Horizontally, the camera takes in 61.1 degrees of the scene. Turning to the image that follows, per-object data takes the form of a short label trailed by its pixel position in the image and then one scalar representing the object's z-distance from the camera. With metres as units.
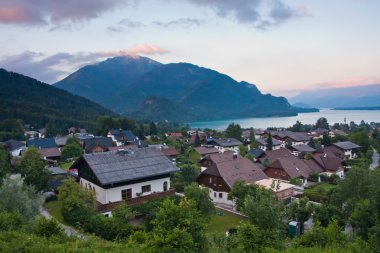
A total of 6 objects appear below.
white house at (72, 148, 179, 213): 25.36
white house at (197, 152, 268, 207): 33.78
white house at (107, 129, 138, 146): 81.56
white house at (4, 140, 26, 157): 67.99
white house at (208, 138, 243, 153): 76.00
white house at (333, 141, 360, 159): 64.56
